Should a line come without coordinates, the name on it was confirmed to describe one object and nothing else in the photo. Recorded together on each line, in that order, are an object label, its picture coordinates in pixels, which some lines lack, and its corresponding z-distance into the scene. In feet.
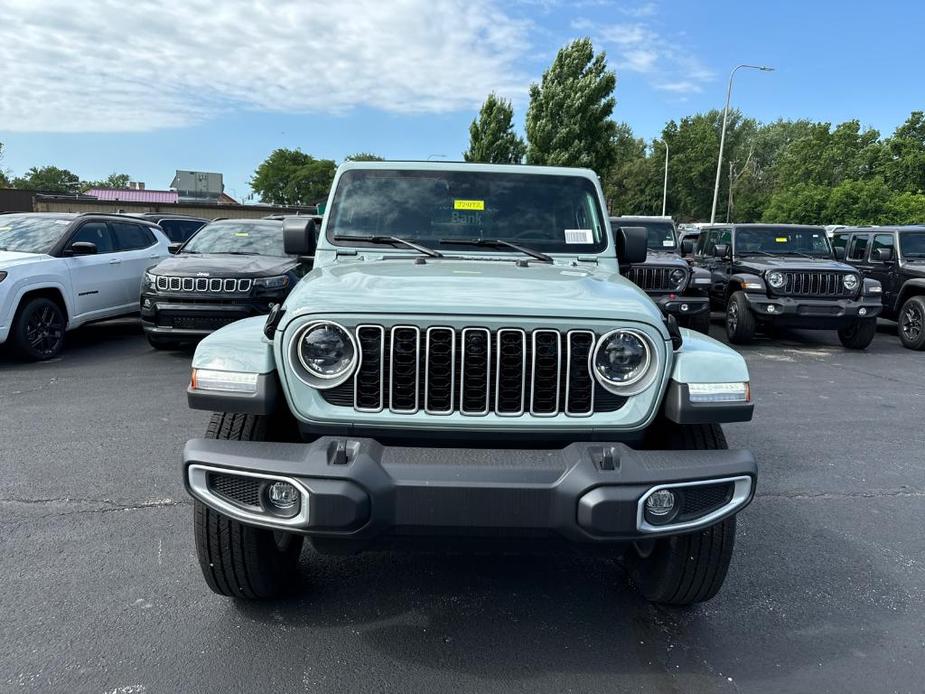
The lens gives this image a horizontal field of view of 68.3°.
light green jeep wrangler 7.14
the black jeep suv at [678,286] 32.40
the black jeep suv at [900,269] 34.88
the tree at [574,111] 98.53
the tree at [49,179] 251.39
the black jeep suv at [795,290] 31.91
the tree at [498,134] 115.75
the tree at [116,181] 300.75
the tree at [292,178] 258.78
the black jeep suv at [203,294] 25.73
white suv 25.34
